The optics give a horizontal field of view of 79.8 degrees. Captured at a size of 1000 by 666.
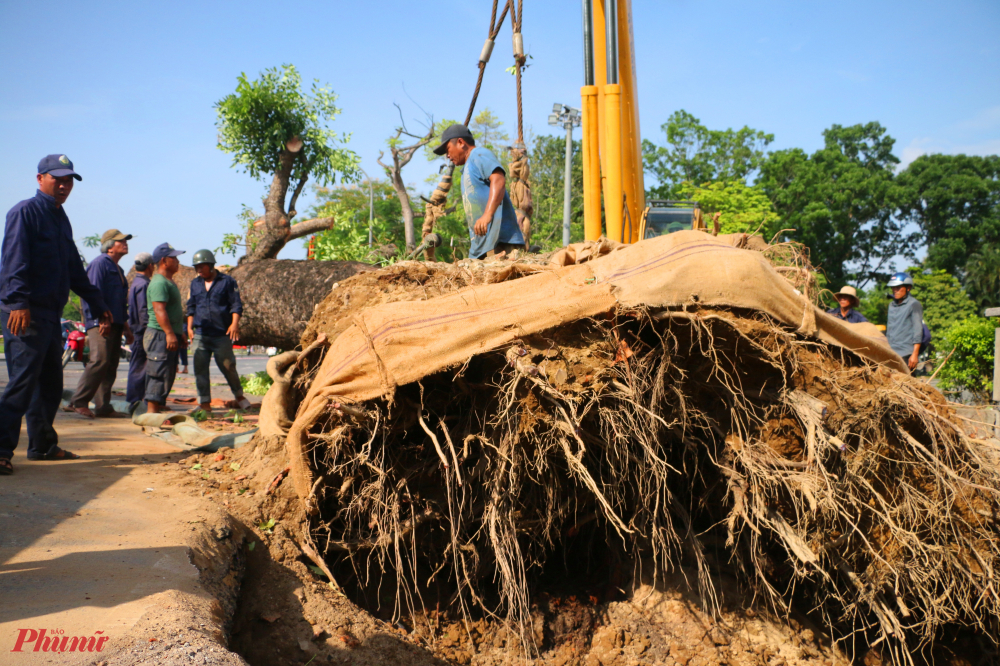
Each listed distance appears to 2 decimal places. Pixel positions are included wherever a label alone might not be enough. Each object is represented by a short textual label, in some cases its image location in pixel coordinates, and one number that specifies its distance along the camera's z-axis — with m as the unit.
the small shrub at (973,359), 8.53
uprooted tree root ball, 2.75
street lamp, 15.03
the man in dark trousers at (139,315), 6.35
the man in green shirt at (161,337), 5.79
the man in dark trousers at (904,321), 5.75
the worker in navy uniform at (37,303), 3.63
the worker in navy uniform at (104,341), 5.62
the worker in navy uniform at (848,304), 5.81
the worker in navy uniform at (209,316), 6.29
